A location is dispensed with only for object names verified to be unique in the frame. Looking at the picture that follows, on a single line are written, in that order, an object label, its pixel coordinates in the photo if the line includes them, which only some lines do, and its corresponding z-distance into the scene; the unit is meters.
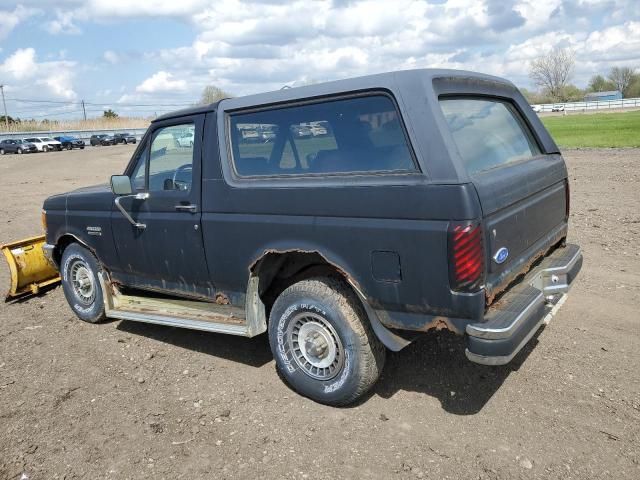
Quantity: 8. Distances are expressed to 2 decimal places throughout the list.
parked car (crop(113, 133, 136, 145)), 51.66
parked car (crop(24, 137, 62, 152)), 46.59
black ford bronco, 3.21
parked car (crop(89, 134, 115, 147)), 51.97
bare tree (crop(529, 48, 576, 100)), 94.80
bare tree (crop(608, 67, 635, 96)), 95.12
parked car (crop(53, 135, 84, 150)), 48.45
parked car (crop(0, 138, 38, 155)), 45.89
